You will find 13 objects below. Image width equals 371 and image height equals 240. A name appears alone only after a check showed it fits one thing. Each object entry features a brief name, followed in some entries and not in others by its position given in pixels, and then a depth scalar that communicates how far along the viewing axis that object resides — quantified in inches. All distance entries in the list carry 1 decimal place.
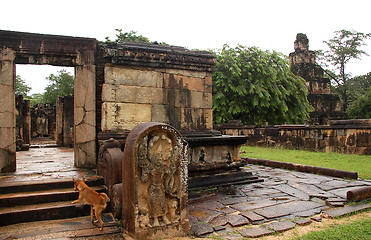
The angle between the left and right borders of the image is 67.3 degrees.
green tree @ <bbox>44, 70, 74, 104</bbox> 1282.0
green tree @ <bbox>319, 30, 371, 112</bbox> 1434.5
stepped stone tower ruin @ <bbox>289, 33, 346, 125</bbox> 1193.4
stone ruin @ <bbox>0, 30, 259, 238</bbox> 222.8
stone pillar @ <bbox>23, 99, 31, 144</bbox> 524.1
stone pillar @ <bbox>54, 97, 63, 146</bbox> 522.0
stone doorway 221.8
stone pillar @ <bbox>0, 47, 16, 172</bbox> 220.7
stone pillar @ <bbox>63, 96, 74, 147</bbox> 501.7
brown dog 136.3
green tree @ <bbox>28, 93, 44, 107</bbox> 2108.5
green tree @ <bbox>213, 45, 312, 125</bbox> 744.3
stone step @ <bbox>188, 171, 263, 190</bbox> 217.2
